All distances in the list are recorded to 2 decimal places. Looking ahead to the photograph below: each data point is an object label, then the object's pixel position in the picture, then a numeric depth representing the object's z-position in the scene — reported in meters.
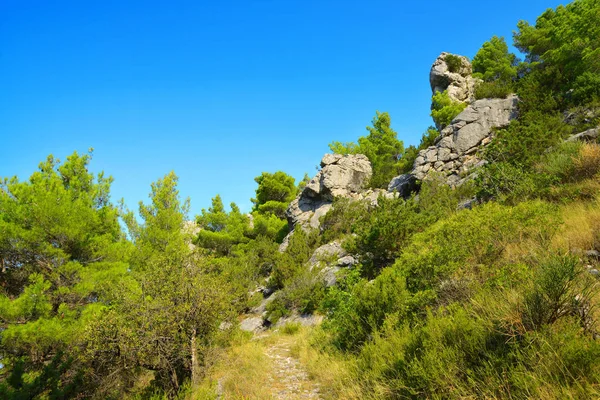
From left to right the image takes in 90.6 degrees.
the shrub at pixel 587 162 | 8.11
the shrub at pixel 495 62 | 25.42
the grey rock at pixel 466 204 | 12.05
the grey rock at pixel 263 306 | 17.12
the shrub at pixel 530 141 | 13.04
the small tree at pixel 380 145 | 34.50
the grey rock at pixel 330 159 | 29.40
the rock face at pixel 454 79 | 28.22
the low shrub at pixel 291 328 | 12.40
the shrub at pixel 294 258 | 17.98
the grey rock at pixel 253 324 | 15.31
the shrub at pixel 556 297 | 2.90
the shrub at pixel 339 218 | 21.77
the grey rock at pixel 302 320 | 12.67
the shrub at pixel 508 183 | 9.16
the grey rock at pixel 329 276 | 14.77
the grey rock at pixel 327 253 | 17.58
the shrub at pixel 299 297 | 14.20
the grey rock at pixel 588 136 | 11.05
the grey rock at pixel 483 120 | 19.94
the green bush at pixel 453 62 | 30.36
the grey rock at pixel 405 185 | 21.00
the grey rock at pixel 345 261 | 15.18
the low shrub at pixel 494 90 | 21.64
